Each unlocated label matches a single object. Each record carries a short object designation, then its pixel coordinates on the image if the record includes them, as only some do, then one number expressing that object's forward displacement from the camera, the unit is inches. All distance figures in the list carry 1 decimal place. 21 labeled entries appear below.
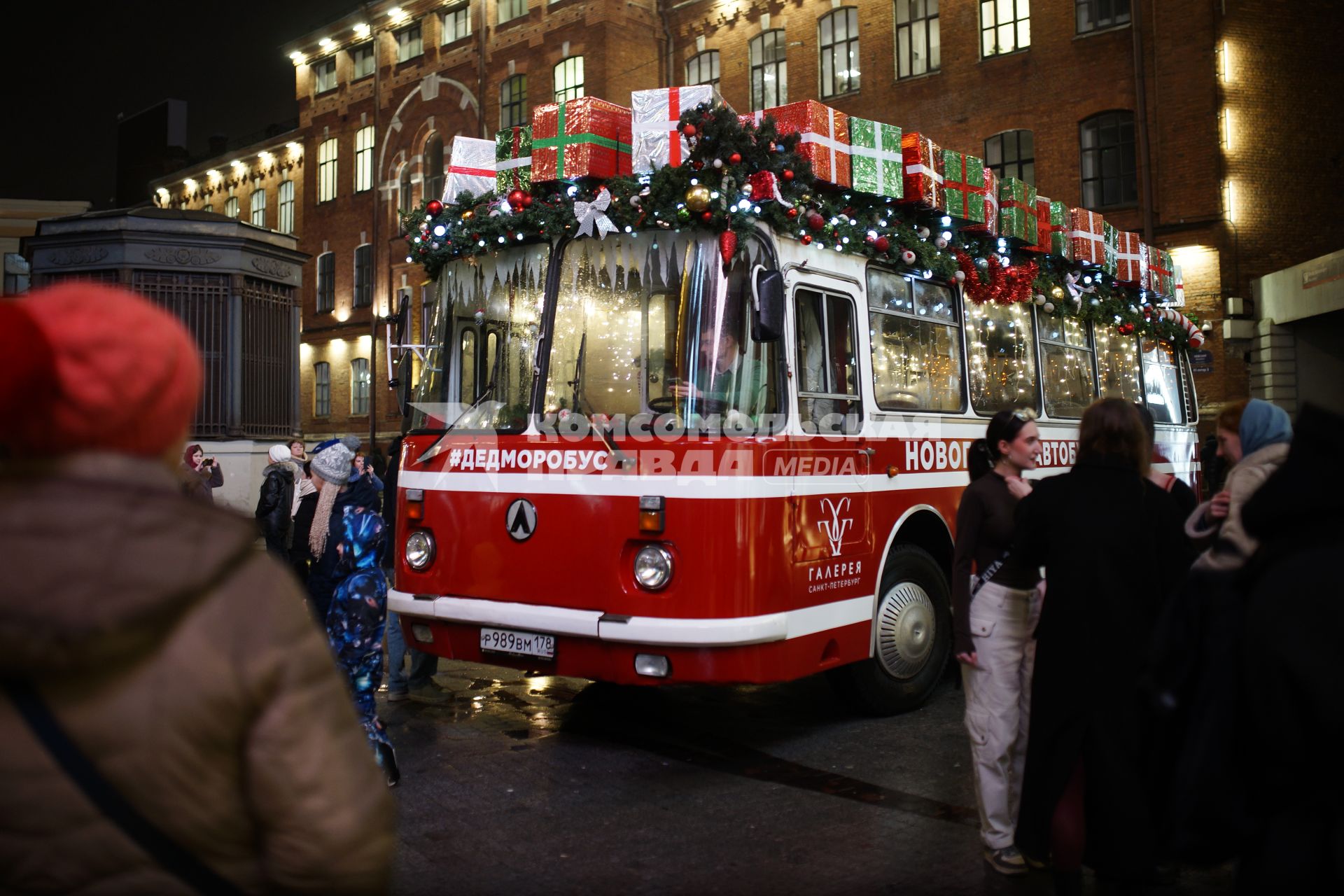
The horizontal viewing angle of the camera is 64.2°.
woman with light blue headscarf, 167.6
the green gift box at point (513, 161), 270.7
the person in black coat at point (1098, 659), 147.6
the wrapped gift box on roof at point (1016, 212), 350.3
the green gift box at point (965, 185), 315.3
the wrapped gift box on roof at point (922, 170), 297.0
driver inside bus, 241.8
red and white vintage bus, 236.2
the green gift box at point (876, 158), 280.5
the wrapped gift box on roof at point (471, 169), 282.4
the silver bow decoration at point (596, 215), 254.2
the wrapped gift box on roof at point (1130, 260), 437.7
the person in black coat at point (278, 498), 424.2
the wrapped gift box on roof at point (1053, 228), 374.0
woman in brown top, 180.7
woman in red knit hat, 57.6
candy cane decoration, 493.4
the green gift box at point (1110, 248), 416.4
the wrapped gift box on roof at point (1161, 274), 466.9
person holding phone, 615.8
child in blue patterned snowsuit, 216.1
